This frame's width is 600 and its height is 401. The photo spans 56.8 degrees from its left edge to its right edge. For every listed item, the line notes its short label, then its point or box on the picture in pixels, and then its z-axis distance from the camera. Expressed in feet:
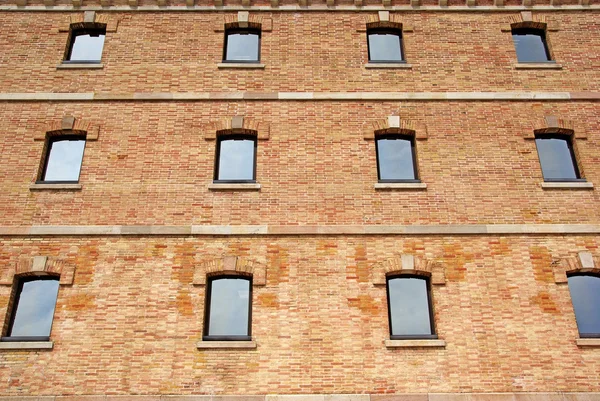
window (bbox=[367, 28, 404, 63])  49.08
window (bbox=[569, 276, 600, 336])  38.04
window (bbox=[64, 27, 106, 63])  48.65
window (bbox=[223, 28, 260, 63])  48.98
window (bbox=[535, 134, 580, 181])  43.60
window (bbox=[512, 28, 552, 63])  49.42
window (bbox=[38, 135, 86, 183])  43.11
